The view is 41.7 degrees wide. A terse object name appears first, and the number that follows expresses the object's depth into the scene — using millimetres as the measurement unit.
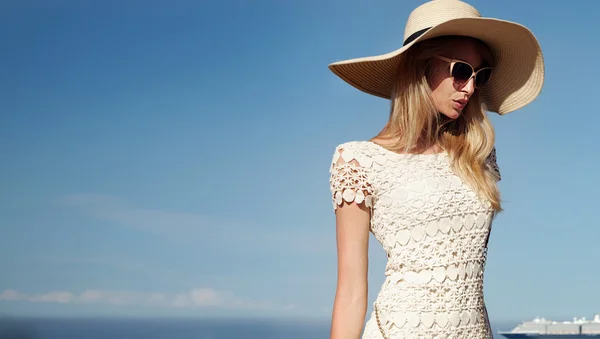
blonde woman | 2520
